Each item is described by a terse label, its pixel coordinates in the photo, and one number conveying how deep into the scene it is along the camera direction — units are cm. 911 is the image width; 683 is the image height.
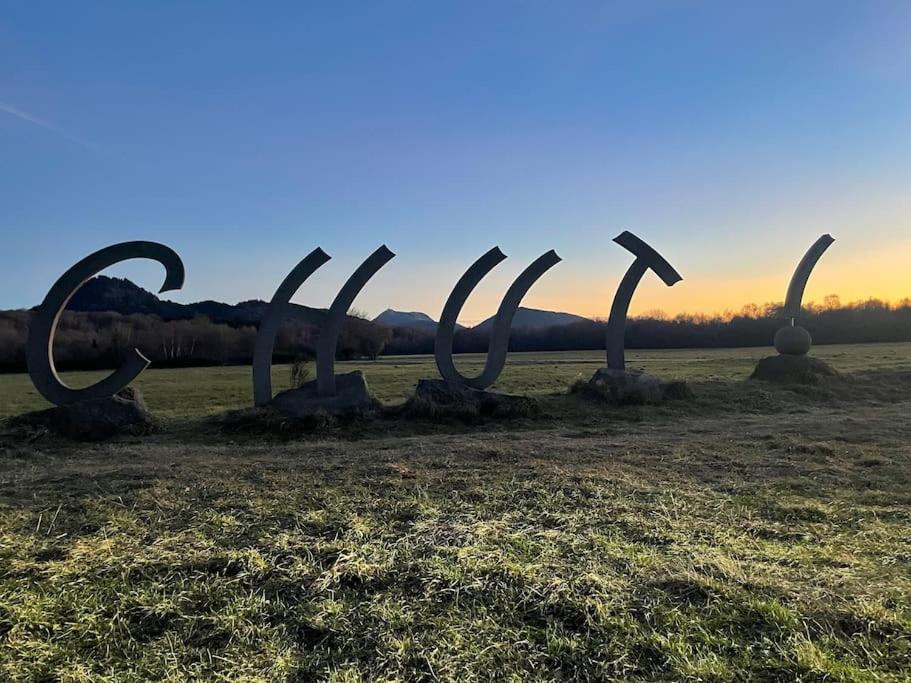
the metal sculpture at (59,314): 1032
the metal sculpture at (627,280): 1280
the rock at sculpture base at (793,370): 1457
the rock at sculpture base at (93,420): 988
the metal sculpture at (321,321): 1128
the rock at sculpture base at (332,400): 1066
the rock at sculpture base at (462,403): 1088
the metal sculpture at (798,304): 1550
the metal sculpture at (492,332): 1196
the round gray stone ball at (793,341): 1546
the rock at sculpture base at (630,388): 1212
